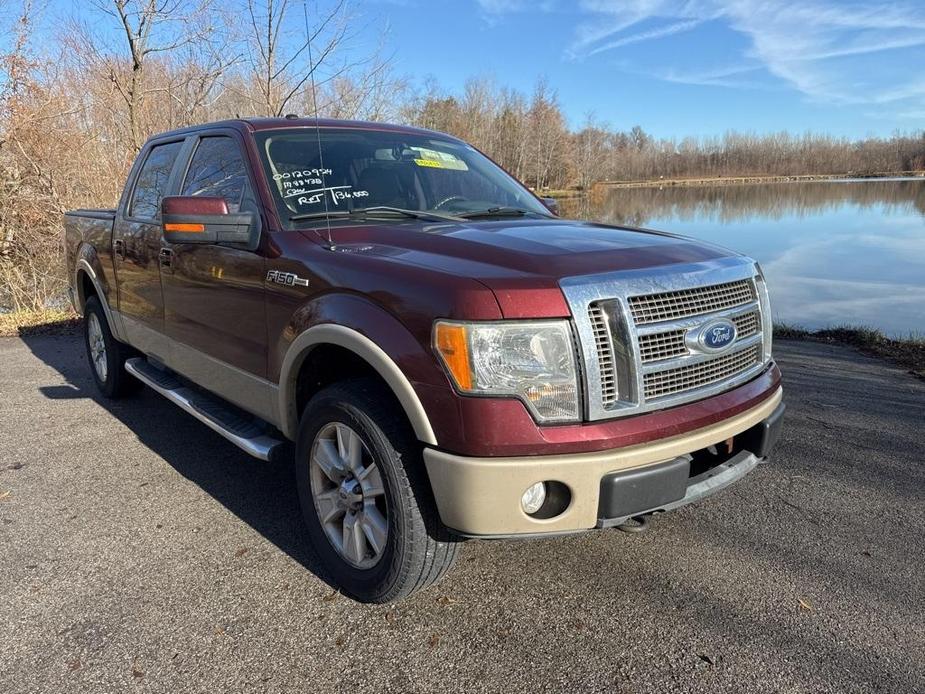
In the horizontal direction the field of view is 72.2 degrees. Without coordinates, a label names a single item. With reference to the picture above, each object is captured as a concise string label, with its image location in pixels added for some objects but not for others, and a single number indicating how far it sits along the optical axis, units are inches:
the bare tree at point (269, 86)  374.4
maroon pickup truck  82.7
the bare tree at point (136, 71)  391.5
